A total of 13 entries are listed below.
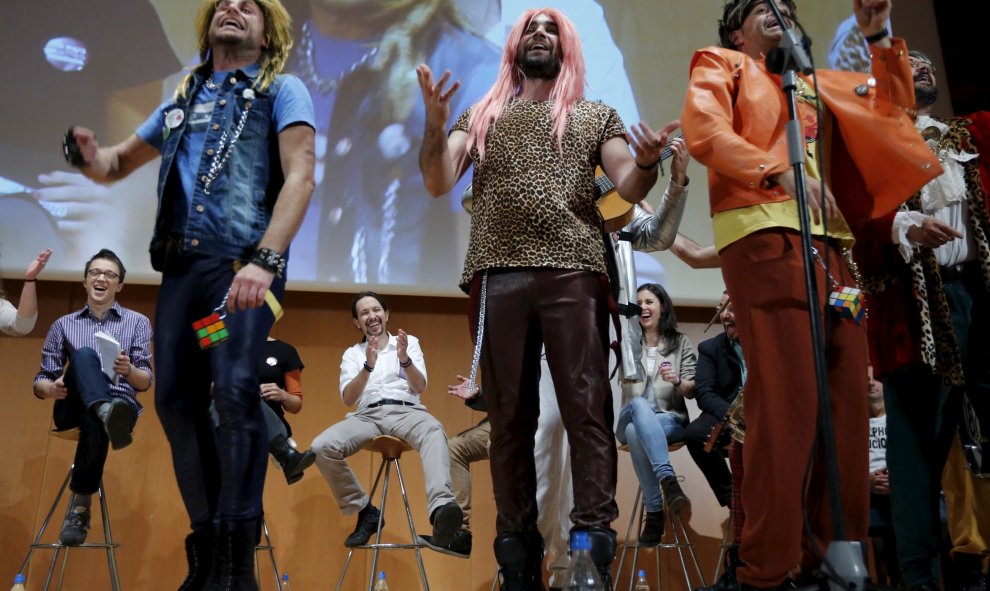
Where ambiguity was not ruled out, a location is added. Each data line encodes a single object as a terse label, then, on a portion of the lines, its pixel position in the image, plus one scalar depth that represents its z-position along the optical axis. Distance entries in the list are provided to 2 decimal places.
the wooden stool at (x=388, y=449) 4.54
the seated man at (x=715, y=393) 4.61
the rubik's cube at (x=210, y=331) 1.87
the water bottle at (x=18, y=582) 4.05
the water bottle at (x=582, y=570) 1.90
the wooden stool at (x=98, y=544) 3.99
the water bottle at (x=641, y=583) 4.83
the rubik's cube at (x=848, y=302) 1.99
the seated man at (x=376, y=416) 4.44
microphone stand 1.59
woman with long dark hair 4.42
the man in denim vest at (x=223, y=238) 1.91
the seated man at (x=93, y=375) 4.20
